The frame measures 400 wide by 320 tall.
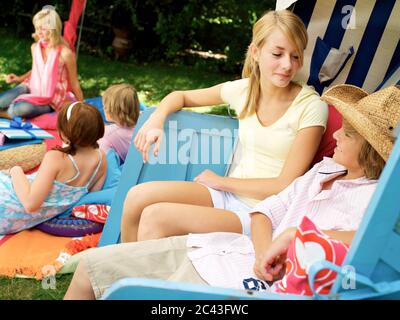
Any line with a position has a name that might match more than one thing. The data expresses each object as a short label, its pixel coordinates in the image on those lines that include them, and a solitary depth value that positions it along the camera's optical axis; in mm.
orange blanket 3102
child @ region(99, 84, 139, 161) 4391
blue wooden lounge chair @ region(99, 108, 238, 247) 3080
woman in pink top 5508
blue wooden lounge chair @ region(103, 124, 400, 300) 1533
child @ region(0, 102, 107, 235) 3355
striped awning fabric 3148
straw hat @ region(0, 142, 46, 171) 4156
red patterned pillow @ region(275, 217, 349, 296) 1659
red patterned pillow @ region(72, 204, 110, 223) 3514
